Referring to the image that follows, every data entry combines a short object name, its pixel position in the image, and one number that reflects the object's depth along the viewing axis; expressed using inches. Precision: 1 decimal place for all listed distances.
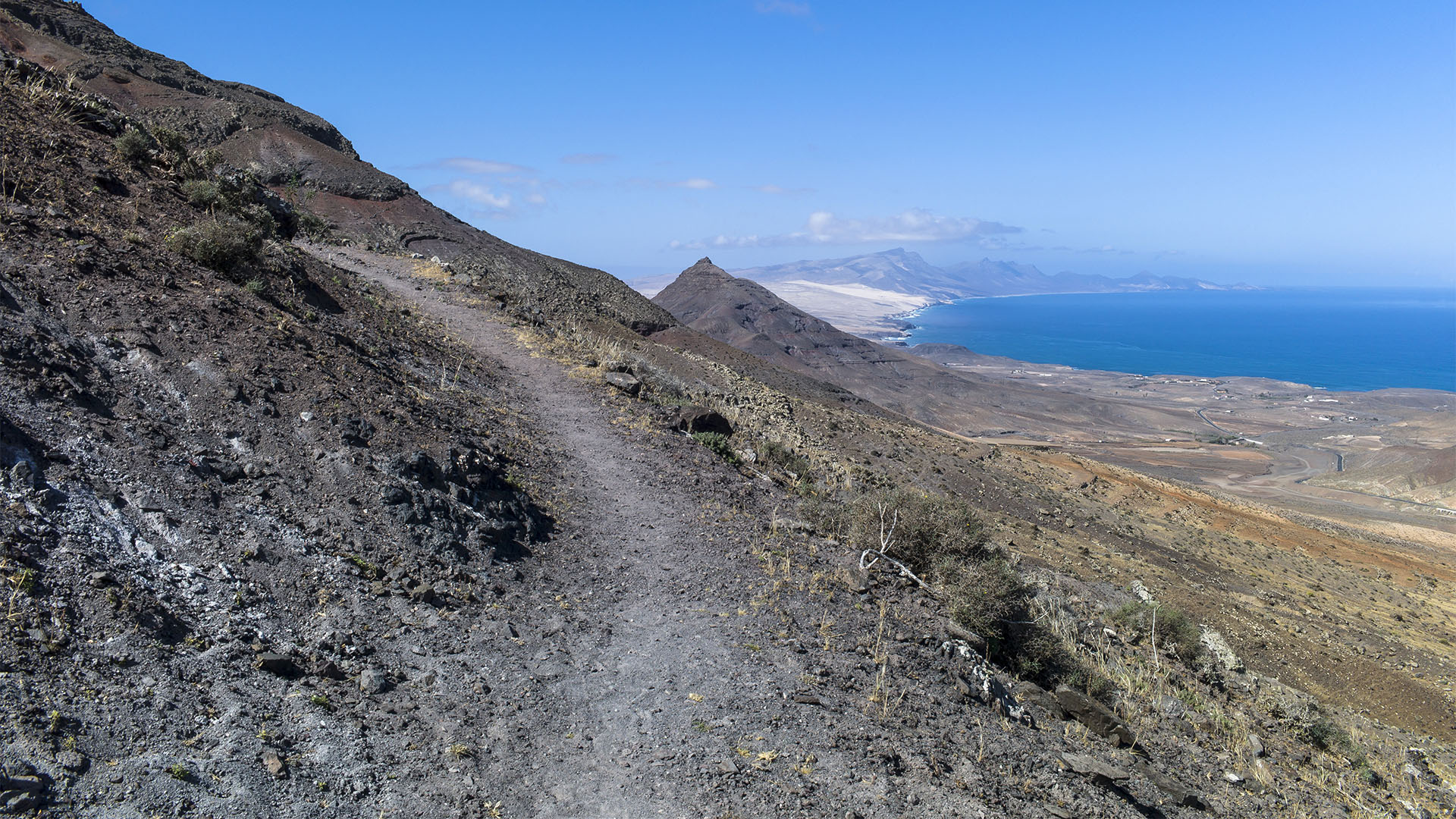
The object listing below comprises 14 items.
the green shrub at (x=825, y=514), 384.7
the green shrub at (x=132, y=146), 415.5
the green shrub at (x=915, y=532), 360.8
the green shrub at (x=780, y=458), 509.4
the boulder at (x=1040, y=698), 278.4
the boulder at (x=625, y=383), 516.1
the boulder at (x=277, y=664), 186.1
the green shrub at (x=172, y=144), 464.1
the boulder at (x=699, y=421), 482.0
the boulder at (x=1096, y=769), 227.3
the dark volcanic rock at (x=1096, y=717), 277.3
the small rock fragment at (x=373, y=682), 195.5
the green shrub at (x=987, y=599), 305.4
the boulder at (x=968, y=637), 292.4
